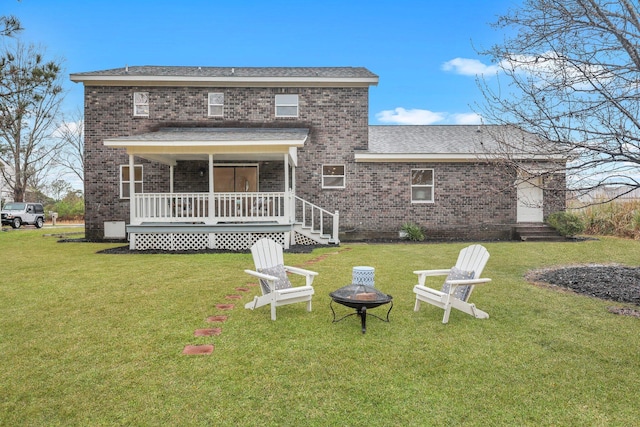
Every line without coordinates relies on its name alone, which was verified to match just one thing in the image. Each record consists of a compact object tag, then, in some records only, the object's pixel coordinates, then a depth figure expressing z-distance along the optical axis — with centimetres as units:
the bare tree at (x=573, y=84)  630
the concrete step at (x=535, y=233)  1521
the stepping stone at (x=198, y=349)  419
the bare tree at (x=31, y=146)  2683
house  1562
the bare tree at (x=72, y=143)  3394
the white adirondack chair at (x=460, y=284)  526
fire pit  476
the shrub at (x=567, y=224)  1487
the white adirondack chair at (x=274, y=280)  538
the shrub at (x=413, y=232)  1529
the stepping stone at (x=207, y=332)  473
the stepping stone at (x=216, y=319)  527
